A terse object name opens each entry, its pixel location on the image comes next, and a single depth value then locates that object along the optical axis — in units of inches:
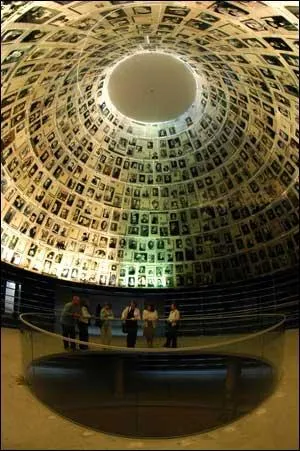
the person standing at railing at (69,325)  397.1
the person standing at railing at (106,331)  437.1
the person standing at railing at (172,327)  484.4
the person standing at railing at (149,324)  460.1
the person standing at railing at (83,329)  405.4
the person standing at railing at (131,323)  456.7
